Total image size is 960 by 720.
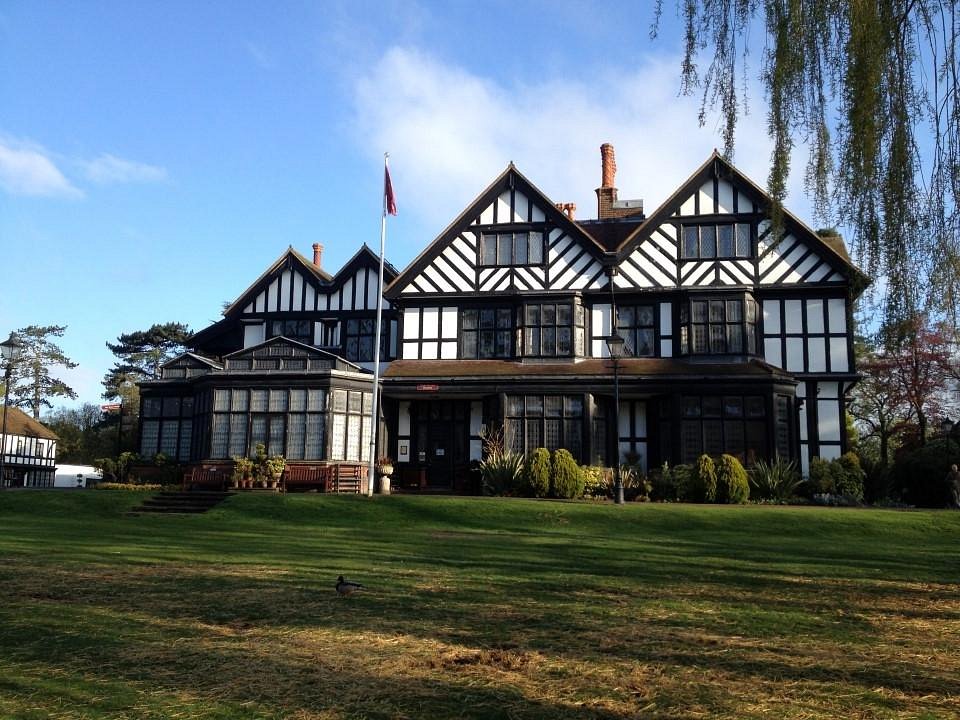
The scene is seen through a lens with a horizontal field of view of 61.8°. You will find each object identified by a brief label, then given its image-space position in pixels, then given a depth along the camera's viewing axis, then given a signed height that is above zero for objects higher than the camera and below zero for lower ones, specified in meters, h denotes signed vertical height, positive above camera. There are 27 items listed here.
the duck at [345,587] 8.01 -1.31
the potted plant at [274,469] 25.73 -0.49
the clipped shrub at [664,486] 24.06 -0.78
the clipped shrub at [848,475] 23.88 -0.36
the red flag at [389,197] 26.61 +8.52
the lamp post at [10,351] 25.28 +3.12
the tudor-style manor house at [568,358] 26.69 +3.53
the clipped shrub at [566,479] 23.80 -0.61
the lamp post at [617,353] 21.38 +2.88
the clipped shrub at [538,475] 23.91 -0.51
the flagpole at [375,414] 24.50 +1.30
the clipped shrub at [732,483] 22.89 -0.63
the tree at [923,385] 37.75 +3.86
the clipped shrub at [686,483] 23.38 -0.67
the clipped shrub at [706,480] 22.88 -0.55
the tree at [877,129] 6.37 +2.67
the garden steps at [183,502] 22.38 -1.42
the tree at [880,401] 41.69 +3.42
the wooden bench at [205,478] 26.20 -0.84
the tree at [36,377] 68.88 +6.28
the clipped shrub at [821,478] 23.98 -0.46
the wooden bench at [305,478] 26.22 -0.78
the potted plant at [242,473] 25.62 -0.63
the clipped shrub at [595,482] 24.50 -0.70
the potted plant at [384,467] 25.70 -0.36
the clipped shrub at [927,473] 22.11 -0.27
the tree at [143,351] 59.19 +7.51
